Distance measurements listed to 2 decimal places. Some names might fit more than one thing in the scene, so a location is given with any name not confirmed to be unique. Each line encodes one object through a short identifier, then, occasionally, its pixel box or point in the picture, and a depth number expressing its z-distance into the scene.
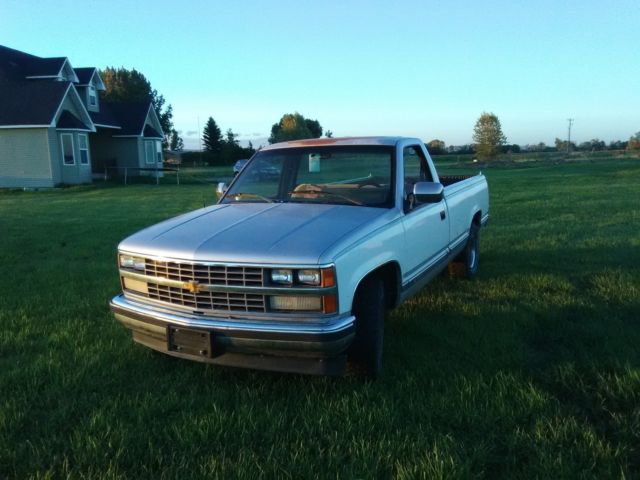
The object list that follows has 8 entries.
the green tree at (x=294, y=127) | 82.25
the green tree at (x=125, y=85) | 63.03
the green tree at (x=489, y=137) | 68.75
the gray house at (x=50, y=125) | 26.17
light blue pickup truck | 3.33
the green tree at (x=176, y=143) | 97.86
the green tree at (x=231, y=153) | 64.38
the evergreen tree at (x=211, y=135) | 82.12
